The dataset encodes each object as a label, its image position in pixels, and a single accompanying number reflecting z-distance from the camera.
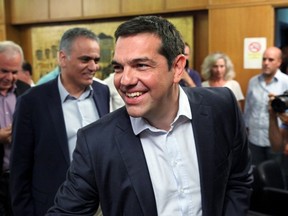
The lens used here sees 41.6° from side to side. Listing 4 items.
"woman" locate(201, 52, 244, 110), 4.25
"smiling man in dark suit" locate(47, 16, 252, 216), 1.12
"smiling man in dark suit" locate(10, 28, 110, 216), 1.89
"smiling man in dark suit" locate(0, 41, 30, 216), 2.31
